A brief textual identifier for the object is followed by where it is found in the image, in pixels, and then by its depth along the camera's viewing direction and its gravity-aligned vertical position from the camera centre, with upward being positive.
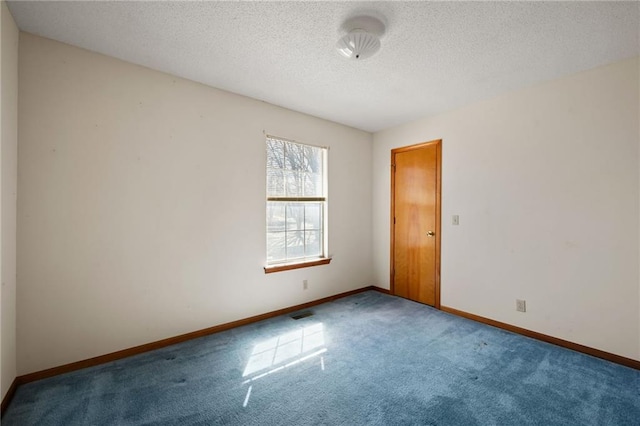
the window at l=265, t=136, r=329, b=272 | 3.42 +0.10
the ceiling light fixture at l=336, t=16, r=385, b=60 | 1.88 +1.22
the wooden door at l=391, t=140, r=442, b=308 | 3.68 -0.13
